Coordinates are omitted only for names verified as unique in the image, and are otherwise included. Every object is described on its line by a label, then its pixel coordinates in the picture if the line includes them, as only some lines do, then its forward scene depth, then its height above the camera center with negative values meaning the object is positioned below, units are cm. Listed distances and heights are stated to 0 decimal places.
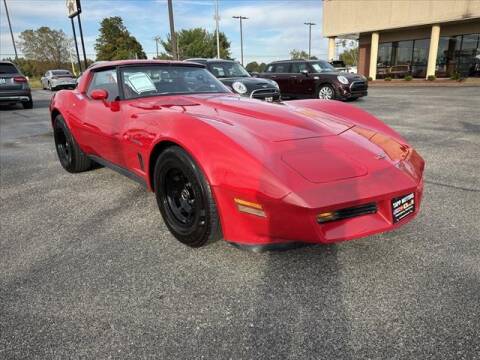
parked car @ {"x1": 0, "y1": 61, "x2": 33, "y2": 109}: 1191 -48
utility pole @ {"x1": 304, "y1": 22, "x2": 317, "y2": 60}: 5989 +357
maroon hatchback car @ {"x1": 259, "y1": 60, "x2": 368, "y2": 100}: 1216 -68
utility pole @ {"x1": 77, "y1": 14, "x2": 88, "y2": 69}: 1560 +147
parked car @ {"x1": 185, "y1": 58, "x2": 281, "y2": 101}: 885 -44
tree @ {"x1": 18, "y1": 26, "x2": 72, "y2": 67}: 5228 +319
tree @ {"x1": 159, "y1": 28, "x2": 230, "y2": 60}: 6209 +316
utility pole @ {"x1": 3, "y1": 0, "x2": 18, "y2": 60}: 3631 +427
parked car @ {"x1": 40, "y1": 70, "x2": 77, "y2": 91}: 2434 -57
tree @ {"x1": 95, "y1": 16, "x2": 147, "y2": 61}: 5319 +340
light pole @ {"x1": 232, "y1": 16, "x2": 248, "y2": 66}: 5176 +418
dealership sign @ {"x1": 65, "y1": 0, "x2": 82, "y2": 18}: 1538 +244
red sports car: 200 -61
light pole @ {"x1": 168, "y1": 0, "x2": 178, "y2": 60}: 1363 +128
